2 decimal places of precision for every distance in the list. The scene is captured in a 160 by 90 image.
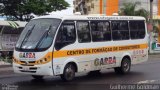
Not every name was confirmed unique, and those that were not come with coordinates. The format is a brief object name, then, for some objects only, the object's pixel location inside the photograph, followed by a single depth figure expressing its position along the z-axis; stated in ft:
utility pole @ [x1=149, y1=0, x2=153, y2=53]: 110.35
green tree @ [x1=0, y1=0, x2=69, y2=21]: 107.59
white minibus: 41.48
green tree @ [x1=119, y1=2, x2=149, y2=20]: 143.21
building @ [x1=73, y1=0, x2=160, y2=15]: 206.51
